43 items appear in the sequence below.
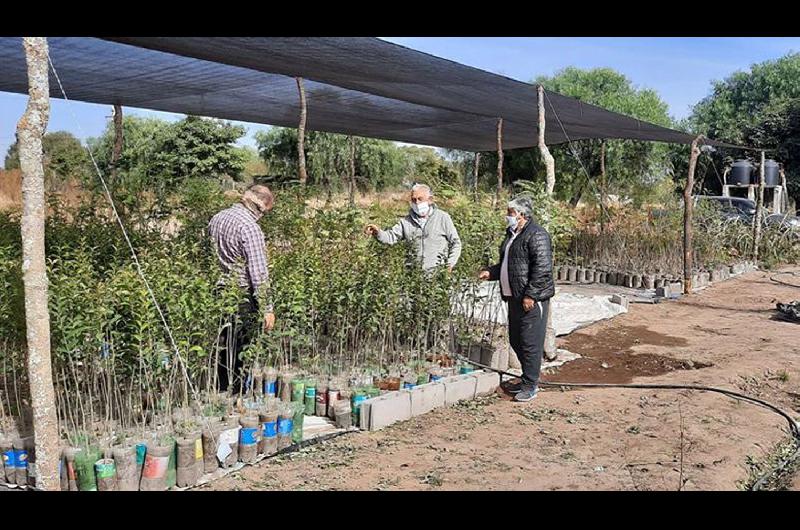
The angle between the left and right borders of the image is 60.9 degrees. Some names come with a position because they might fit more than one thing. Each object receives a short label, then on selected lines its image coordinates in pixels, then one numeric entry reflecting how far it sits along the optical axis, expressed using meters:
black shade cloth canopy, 5.11
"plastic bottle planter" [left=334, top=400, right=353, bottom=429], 4.02
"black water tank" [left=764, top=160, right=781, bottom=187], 18.14
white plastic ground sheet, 7.18
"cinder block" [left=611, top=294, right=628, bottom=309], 8.30
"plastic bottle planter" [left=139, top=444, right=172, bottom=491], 3.07
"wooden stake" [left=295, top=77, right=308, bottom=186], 6.69
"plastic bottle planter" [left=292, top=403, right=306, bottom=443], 3.67
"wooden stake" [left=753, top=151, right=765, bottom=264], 12.60
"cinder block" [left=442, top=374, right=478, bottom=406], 4.55
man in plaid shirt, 3.92
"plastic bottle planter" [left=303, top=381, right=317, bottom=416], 4.20
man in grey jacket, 5.34
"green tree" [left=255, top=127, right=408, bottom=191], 24.27
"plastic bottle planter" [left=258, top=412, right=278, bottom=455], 3.53
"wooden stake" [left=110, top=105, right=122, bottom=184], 6.97
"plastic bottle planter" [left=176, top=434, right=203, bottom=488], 3.14
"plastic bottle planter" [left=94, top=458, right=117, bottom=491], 2.96
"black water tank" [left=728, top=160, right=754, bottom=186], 19.06
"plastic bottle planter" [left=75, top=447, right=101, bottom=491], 2.95
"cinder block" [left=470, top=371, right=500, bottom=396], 4.84
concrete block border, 4.02
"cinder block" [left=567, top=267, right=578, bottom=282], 10.87
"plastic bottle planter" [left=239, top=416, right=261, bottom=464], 3.43
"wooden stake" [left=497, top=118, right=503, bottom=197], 9.20
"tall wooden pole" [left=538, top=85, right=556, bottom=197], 5.86
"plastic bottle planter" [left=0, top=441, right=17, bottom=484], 3.05
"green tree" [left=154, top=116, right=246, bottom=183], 24.72
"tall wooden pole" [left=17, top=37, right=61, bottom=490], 2.61
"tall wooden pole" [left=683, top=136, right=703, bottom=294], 9.67
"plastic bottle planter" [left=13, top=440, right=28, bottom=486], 3.05
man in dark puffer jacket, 4.64
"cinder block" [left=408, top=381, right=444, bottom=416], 4.30
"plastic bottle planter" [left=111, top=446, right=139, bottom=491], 3.00
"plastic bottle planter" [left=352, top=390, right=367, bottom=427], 4.04
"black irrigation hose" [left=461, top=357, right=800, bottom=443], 4.21
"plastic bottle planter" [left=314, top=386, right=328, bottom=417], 4.21
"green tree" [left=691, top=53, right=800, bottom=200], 23.61
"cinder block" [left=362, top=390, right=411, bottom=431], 4.02
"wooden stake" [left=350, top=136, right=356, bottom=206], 12.92
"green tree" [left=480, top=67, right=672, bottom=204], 22.09
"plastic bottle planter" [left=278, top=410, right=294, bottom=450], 3.60
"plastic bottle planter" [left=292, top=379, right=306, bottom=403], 4.19
